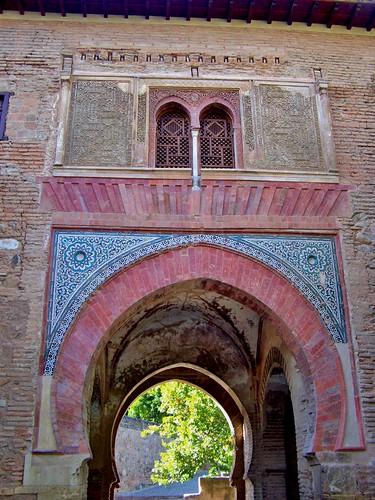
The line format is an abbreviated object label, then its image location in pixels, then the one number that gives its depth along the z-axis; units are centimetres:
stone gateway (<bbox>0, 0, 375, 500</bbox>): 566
